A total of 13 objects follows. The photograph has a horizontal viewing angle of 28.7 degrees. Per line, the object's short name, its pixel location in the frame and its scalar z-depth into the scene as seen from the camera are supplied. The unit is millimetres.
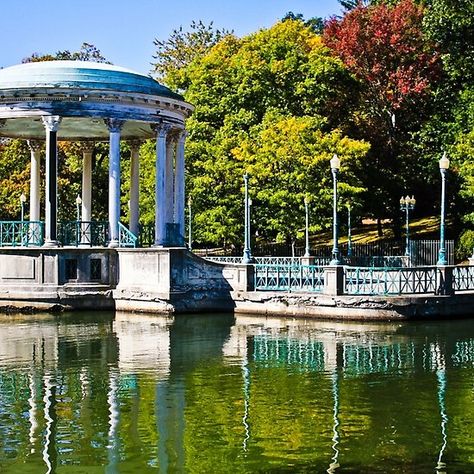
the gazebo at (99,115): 33719
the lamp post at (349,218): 44003
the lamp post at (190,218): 46200
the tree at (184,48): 69438
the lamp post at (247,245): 33219
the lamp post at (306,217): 42294
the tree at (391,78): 54500
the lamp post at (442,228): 29656
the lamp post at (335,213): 29969
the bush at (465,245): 47219
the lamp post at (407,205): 43375
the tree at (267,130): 44562
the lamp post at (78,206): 48297
